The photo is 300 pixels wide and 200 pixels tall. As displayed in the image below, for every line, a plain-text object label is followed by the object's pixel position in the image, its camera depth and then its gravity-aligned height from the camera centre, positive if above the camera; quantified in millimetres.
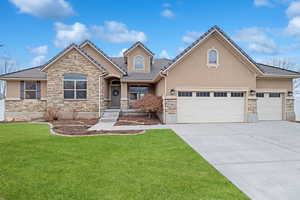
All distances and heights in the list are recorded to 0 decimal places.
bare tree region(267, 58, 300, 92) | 35938 +8248
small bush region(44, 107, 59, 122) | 13213 -949
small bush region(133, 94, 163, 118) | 12797 -42
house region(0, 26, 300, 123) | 11984 +1446
